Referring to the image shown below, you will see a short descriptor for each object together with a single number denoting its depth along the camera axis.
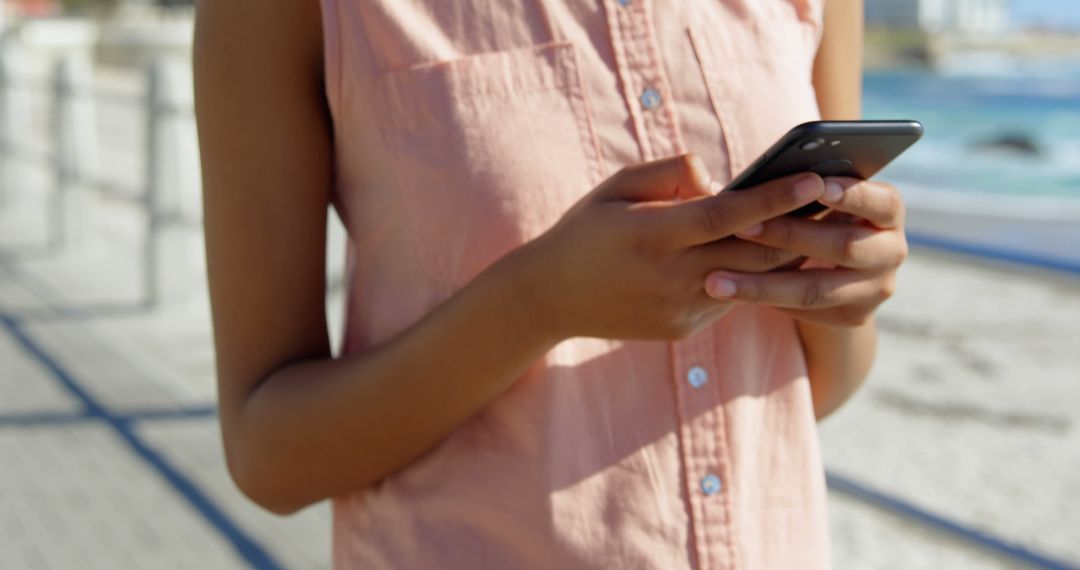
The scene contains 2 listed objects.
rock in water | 20.09
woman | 0.87
